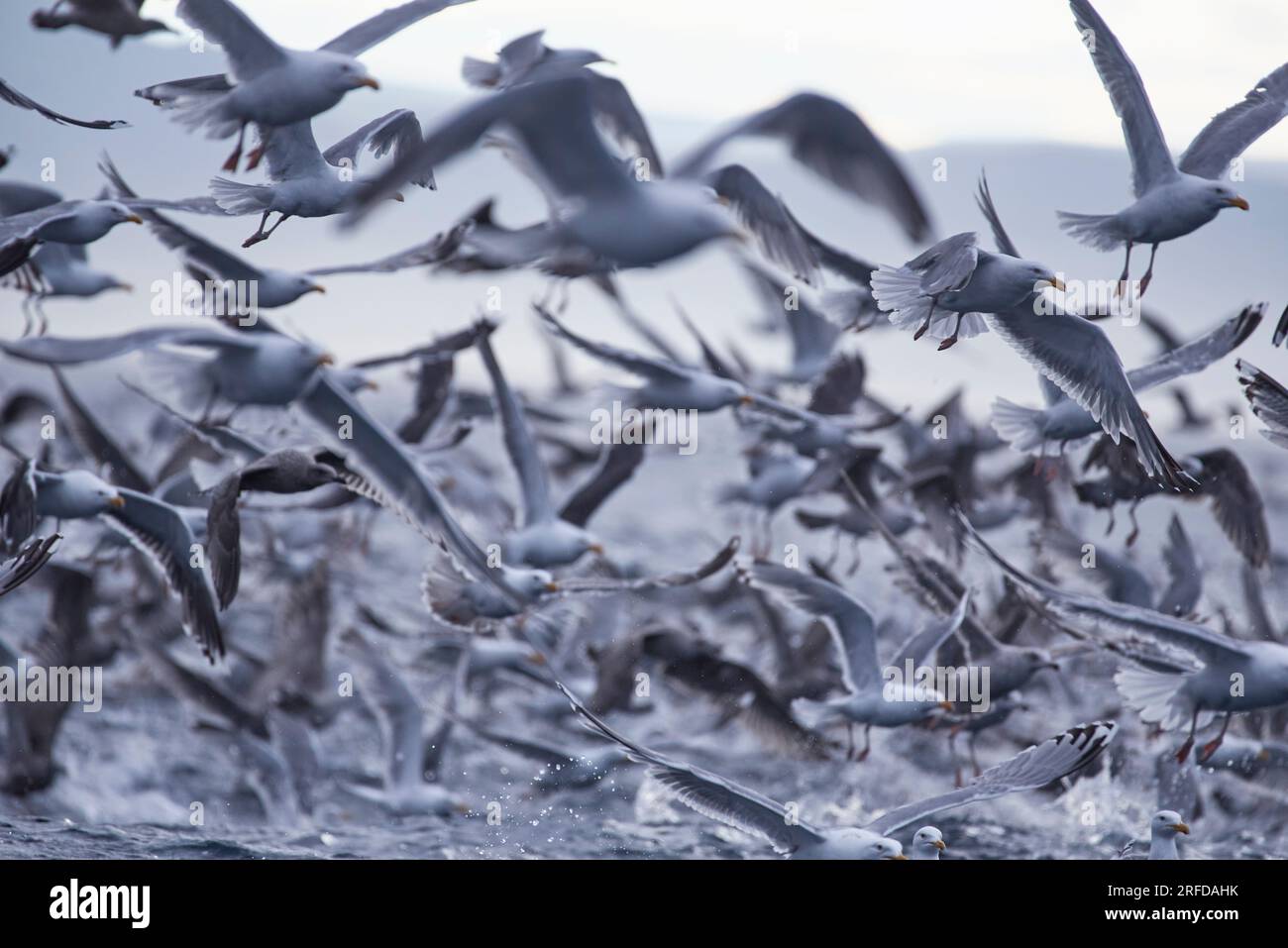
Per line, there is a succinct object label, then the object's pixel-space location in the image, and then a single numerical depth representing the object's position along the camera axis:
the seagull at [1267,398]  4.93
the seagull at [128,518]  4.71
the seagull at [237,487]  4.51
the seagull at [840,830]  4.45
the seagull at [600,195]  3.89
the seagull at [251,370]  5.02
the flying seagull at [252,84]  4.33
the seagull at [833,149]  4.14
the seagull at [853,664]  5.42
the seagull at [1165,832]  4.98
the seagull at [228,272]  5.36
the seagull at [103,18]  5.43
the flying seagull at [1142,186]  4.70
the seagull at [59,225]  4.59
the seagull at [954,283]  4.33
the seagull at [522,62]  5.09
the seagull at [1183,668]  4.81
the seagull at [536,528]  6.13
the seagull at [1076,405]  5.40
